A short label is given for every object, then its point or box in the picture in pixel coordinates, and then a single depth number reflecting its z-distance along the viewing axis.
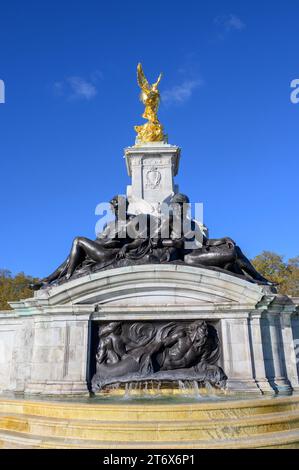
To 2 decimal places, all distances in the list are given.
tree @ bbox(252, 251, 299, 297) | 38.53
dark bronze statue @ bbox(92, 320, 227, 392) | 10.34
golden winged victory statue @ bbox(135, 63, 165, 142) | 21.28
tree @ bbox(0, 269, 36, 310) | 38.84
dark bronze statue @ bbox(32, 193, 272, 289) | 11.71
